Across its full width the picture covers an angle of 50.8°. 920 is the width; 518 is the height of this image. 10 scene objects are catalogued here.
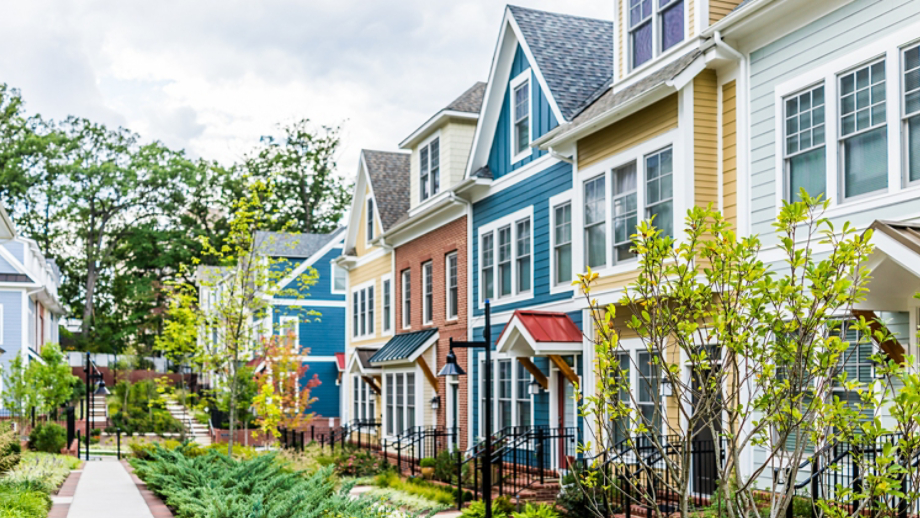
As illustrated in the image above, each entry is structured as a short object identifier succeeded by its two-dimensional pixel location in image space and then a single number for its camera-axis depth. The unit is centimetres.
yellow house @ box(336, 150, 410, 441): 3014
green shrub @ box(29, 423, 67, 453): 3030
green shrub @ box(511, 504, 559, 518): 880
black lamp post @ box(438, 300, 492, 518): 1279
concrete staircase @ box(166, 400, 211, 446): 4059
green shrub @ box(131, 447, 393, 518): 1217
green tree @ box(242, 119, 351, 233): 6188
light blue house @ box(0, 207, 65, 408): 4031
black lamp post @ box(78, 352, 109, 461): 3147
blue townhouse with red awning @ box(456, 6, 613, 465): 1873
